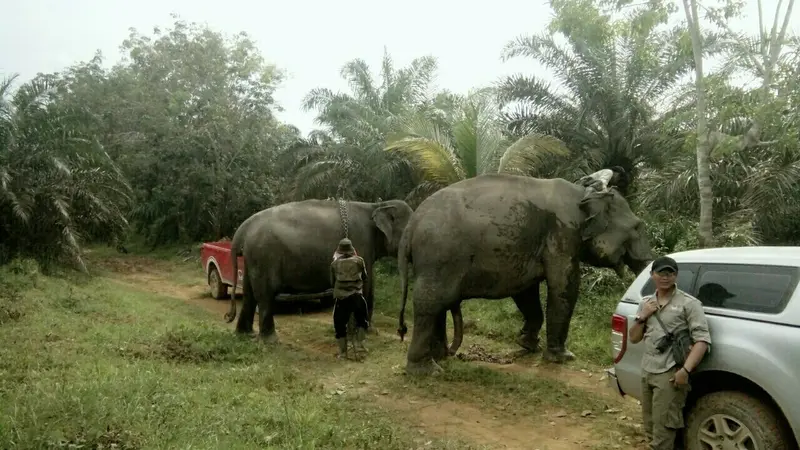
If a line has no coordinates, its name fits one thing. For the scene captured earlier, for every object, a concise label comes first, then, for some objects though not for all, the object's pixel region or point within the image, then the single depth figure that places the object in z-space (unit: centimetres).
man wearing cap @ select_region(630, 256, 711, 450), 436
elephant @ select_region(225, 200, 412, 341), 975
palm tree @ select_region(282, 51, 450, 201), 1625
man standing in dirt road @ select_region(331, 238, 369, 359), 876
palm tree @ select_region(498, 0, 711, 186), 1333
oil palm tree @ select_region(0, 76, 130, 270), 1527
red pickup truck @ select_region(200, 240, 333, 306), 1413
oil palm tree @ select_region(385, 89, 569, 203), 1262
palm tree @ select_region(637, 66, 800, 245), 912
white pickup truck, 398
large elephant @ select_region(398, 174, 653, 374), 779
